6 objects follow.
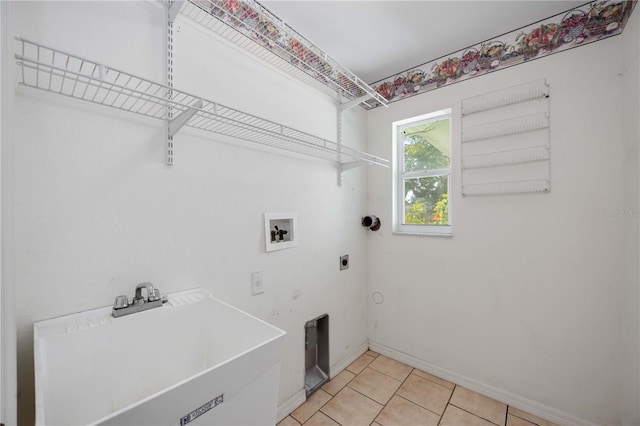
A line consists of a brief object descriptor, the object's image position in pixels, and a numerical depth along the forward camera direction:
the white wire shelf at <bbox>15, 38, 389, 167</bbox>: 0.86
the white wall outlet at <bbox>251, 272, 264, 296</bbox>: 1.51
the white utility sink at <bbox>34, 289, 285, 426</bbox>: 0.65
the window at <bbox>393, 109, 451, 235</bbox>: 2.14
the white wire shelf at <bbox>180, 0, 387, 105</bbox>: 1.25
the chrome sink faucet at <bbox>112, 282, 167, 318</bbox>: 0.97
